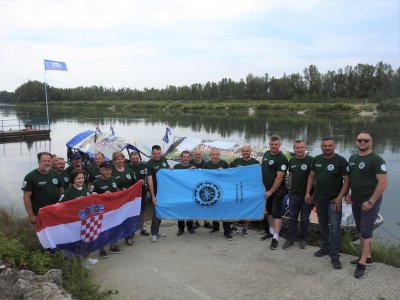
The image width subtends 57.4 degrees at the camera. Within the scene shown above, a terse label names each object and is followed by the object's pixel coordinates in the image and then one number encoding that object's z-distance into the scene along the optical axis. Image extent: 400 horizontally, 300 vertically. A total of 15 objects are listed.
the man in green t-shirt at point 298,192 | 6.23
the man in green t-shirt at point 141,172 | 7.37
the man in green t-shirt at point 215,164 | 7.43
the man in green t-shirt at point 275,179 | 6.55
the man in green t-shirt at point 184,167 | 7.51
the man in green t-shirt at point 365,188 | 5.09
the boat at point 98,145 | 16.23
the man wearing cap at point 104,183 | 6.32
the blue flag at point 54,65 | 32.19
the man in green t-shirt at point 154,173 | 7.09
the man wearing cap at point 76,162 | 8.09
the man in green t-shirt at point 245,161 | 7.34
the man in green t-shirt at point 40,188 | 5.61
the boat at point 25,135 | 32.69
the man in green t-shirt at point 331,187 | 5.64
